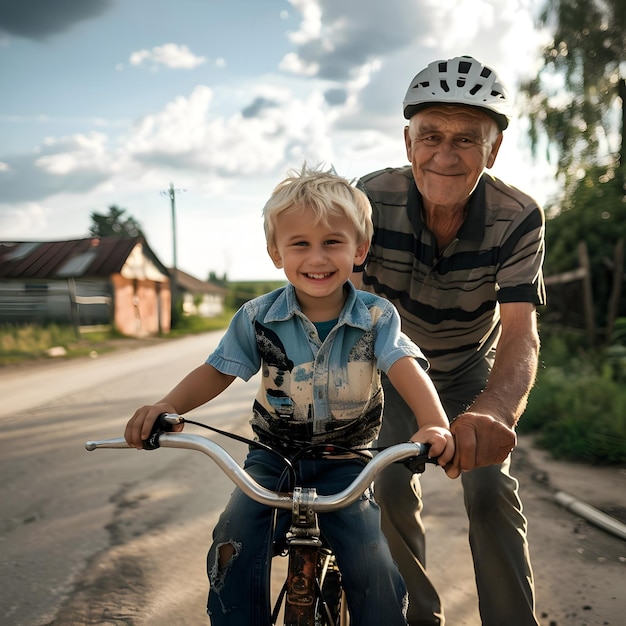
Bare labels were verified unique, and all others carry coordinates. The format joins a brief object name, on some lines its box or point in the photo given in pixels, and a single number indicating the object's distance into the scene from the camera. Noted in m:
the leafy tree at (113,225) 32.97
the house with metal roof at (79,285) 23.09
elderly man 2.57
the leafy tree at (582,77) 11.70
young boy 1.87
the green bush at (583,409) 5.75
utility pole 31.14
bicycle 1.62
